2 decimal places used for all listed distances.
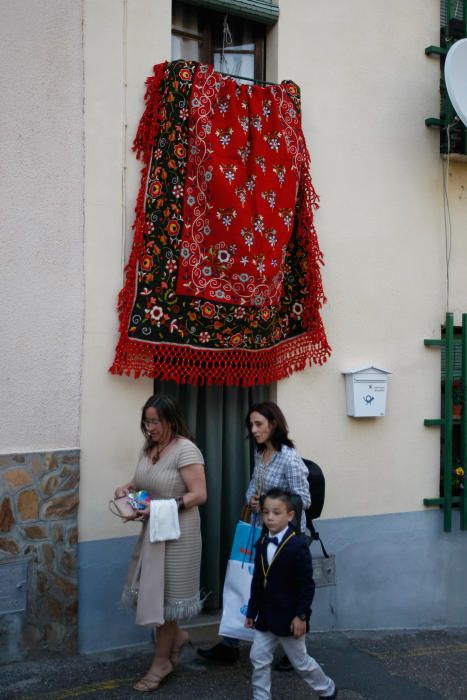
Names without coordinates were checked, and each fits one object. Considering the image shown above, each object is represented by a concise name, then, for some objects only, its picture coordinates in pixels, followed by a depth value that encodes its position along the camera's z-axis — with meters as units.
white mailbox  5.85
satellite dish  5.68
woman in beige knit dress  4.27
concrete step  5.37
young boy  3.89
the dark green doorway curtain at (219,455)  5.53
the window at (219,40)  5.67
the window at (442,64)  6.34
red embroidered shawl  5.04
